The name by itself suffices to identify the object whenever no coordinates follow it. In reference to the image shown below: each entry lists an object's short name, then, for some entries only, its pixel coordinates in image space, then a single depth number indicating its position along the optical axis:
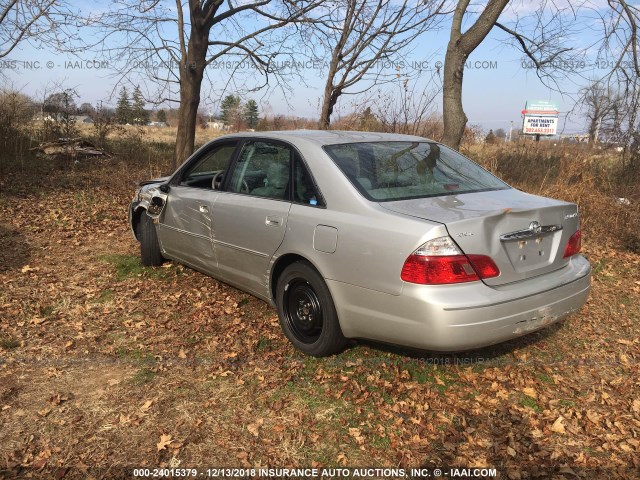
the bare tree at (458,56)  8.55
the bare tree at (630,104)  9.30
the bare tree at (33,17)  11.12
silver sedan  2.93
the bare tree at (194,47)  11.73
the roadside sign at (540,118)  62.91
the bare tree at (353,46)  12.04
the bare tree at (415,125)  10.87
